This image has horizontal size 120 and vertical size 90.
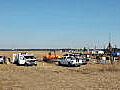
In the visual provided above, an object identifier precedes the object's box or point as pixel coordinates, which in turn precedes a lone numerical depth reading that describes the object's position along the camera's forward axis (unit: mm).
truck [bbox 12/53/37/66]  34438
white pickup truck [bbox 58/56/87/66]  34281
